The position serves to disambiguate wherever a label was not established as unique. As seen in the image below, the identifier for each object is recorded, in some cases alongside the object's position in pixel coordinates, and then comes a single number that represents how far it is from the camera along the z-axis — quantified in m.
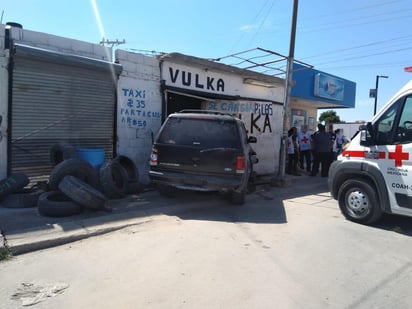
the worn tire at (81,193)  6.33
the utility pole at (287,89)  10.74
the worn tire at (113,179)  7.57
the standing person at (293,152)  13.56
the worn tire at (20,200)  6.73
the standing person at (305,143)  13.90
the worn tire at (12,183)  6.89
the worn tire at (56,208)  6.12
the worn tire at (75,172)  6.78
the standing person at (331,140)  13.45
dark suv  7.23
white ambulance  5.99
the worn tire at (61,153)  7.68
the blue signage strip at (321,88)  16.19
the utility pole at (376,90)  36.28
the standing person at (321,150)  12.97
